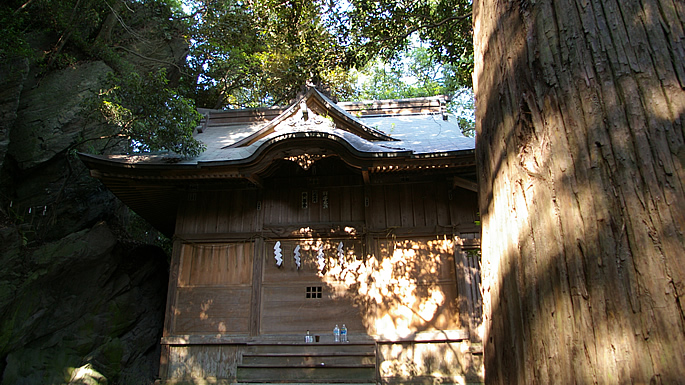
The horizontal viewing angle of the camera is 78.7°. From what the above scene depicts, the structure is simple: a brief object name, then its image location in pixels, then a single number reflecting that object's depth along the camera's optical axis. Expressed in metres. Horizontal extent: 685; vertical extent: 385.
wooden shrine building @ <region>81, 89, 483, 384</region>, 8.19
